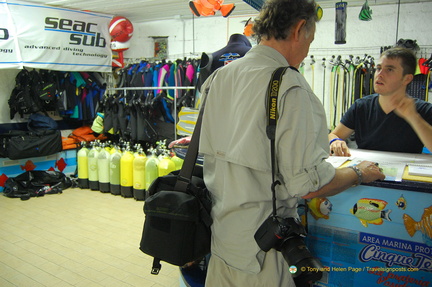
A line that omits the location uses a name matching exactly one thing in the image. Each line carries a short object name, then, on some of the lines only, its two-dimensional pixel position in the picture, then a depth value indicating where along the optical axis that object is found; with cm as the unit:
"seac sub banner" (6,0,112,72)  548
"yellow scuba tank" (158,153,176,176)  491
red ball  652
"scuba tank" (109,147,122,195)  538
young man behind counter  230
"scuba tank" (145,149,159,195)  505
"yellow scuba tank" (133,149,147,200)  515
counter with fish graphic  142
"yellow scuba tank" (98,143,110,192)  550
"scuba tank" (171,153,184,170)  506
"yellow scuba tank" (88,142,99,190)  565
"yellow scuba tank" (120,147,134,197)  528
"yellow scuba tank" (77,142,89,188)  579
